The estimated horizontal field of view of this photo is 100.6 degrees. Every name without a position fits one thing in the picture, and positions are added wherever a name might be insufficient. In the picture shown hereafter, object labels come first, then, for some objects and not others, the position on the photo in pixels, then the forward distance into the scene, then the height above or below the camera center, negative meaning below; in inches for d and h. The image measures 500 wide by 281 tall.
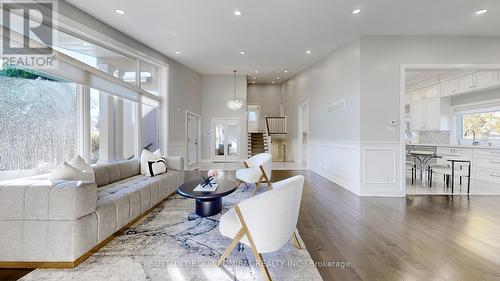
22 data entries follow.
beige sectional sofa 73.2 -29.4
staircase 406.3 -6.7
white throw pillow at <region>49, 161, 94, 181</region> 90.3 -14.7
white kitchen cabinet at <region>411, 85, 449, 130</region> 272.7 +41.5
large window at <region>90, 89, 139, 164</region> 149.9 +10.4
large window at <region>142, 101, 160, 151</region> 220.7 +16.3
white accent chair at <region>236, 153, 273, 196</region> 169.9 -27.4
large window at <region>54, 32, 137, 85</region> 130.3 +62.8
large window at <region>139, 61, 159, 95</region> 216.2 +68.5
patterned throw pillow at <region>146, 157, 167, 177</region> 150.5 -20.4
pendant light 312.3 +54.1
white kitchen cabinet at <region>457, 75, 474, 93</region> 229.5 +63.2
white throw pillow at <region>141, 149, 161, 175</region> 155.2 -13.7
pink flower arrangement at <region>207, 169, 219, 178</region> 124.0 -19.9
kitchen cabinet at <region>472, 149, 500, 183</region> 205.5 -26.6
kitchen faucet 242.6 +3.7
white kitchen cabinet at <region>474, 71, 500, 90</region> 205.1 +61.7
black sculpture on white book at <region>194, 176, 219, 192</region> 115.8 -26.7
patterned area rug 70.6 -45.7
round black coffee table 107.0 -28.4
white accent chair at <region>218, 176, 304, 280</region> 64.2 -25.1
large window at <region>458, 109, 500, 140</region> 232.2 +18.2
